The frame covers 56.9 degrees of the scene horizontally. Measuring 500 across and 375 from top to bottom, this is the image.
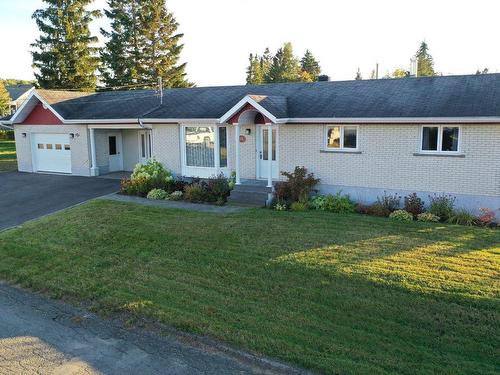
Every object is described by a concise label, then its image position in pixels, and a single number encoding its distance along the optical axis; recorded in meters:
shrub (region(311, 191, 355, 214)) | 14.66
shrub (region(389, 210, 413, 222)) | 13.33
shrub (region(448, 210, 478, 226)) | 12.86
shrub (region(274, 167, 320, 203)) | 15.52
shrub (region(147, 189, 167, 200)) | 17.41
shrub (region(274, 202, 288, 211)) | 14.90
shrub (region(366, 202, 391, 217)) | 13.95
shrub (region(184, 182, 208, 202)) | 16.64
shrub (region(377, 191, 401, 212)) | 14.43
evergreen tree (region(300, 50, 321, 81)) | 82.31
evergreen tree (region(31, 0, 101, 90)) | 41.50
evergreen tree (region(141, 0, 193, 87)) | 47.22
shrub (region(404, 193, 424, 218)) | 13.87
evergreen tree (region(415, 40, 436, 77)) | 82.86
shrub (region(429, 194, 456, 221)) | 13.35
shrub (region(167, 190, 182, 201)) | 17.12
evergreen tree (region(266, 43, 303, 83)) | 70.56
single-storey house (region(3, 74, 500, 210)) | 13.93
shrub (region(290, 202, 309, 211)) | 14.75
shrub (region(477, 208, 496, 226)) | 12.89
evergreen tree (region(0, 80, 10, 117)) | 52.78
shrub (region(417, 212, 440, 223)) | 13.12
